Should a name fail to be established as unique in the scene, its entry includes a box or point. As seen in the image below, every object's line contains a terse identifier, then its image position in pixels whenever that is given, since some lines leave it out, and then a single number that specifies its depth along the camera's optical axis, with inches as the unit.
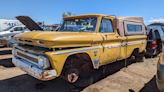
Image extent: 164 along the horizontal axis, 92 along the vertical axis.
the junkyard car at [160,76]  88.7
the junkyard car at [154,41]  211.2
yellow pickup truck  93.1
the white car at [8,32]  254.2
